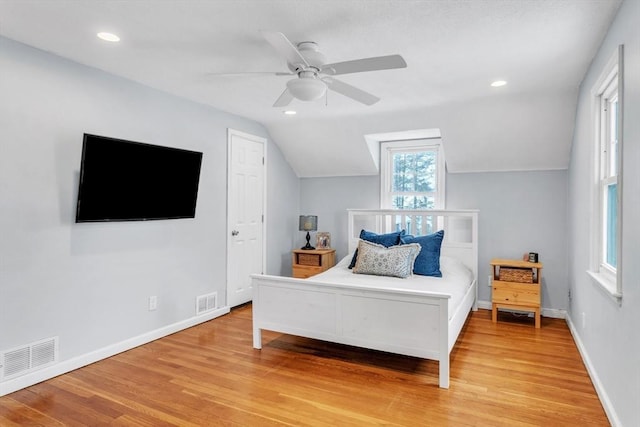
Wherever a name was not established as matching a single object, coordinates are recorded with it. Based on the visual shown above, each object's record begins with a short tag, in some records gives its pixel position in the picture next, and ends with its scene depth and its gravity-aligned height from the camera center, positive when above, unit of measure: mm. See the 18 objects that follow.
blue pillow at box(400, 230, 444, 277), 4191 -344
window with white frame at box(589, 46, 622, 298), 2645 +313
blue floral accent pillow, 4043 -388
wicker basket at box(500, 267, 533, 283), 4281 -549
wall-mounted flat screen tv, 3098 +337
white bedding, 3588 -563
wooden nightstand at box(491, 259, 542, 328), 4211 -674
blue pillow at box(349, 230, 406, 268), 4613 -193
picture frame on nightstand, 5727 -261
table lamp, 5613 -31
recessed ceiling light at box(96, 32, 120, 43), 2605 +1213
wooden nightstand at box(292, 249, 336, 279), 5379 -547
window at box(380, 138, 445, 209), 5223 +660
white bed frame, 2881 -748
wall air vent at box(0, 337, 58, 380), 2732 -995
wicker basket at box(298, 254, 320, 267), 5402 -516
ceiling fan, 2264 +942
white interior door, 4762 +105
